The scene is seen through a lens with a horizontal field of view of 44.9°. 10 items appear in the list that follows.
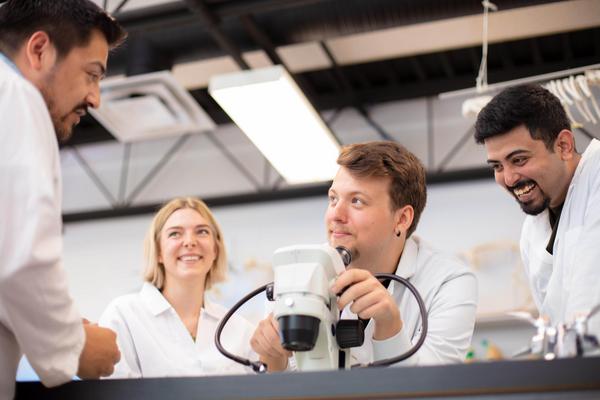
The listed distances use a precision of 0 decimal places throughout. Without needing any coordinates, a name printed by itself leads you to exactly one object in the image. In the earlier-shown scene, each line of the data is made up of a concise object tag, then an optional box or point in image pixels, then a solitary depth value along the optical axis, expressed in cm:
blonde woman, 254
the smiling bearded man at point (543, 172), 219
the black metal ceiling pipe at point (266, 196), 606
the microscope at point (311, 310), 146
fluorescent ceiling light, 368
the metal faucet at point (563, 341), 127
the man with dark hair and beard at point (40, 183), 125
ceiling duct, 455
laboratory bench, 112
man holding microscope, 183
